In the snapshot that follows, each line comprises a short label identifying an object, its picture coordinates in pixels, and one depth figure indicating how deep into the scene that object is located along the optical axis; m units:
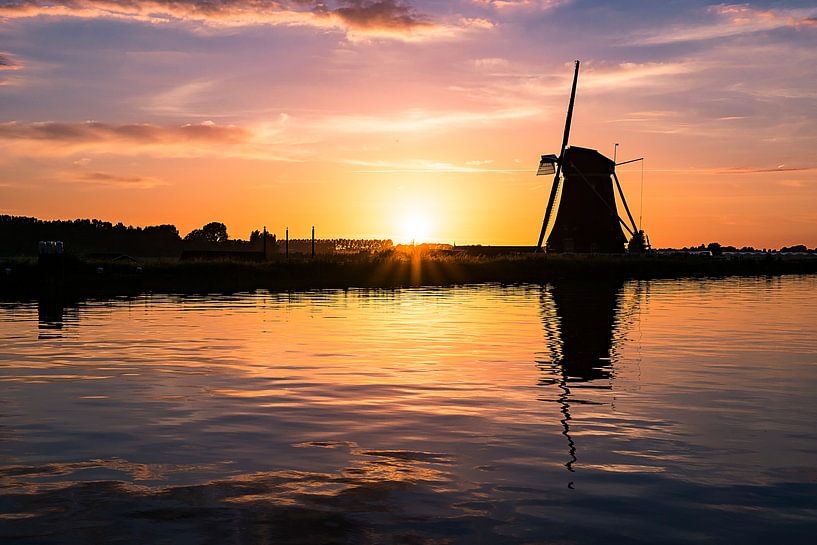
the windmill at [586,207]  86.44
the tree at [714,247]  153.07
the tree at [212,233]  188.25
